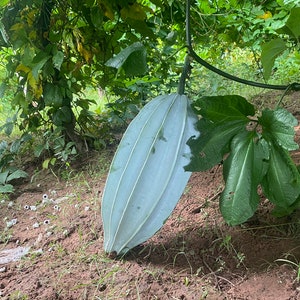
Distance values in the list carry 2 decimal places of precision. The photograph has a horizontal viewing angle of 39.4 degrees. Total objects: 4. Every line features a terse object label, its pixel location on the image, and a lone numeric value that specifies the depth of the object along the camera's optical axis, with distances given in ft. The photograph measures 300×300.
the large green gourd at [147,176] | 3.66
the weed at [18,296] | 3.36
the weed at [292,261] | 3.24
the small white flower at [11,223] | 4.75
